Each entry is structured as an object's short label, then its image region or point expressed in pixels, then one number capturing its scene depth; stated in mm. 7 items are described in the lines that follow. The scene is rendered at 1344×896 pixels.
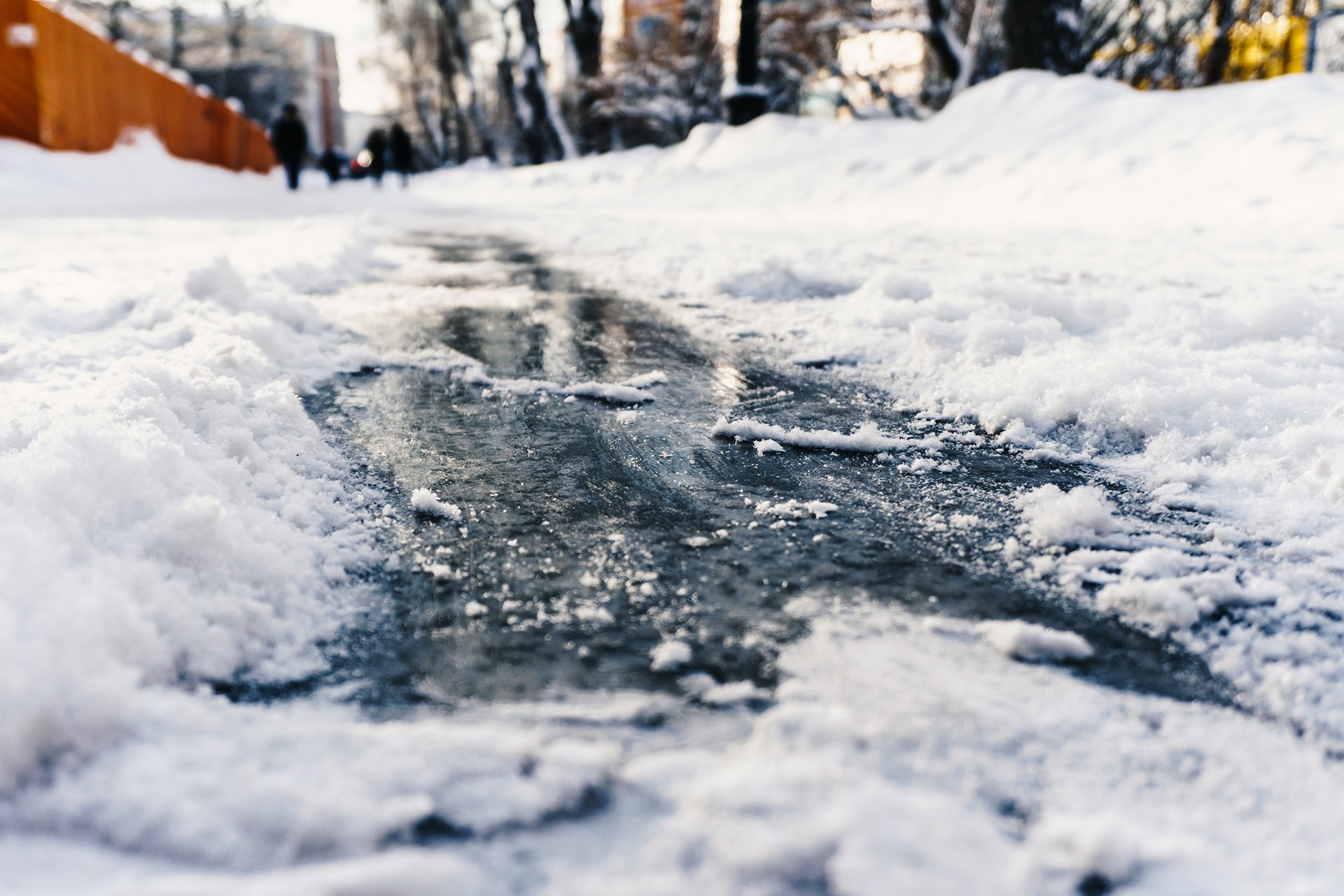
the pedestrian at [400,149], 20938
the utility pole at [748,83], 13219
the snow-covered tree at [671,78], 23469
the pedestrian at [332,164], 26094
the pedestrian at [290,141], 15906
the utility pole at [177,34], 33875
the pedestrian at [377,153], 20047
